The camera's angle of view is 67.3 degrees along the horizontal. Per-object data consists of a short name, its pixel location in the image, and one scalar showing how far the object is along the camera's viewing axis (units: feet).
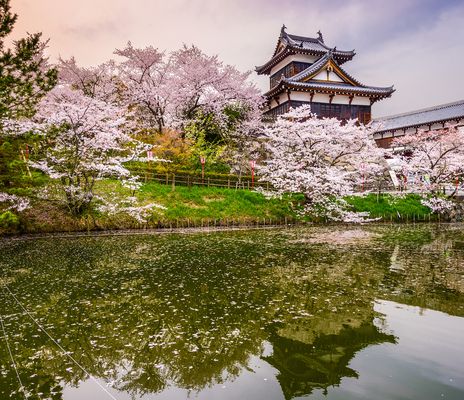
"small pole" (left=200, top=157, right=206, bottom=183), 95.50
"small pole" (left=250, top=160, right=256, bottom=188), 103.65
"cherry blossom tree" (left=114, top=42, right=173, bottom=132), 104.37
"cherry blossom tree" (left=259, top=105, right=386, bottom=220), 88.63
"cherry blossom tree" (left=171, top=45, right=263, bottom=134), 105.70
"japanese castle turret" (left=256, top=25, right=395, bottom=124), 122.42
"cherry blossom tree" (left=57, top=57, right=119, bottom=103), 106.11
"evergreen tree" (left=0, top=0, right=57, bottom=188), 35.22
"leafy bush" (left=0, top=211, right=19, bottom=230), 55.09
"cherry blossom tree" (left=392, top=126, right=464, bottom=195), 106.42
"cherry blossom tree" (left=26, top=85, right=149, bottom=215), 68.18
